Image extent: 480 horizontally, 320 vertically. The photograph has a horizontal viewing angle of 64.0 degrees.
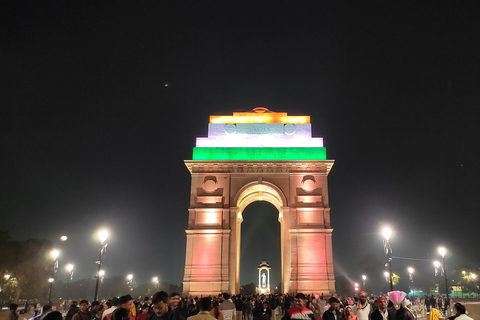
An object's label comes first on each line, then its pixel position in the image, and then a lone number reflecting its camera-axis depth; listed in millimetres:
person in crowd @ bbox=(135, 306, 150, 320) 7096
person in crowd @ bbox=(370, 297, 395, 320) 7613
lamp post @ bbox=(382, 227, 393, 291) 17484
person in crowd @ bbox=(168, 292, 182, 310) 6613
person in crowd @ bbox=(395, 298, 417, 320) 7207
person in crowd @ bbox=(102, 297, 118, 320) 8016
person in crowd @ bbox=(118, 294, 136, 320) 6872
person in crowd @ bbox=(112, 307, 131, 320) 5334
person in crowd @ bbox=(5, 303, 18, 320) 10638
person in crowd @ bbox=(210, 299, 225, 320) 7668
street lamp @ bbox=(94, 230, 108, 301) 19000
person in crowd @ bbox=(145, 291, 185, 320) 5166
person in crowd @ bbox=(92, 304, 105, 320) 10219
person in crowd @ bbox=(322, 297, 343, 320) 7077
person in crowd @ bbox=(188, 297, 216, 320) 5293
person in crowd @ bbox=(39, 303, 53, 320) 9792
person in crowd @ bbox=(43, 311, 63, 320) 5212
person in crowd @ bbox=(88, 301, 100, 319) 10539
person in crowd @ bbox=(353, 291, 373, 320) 8930
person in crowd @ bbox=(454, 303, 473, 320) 7498
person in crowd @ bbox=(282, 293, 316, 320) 6562
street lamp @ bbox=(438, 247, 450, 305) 23469
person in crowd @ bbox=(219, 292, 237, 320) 9508
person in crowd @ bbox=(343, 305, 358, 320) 7238
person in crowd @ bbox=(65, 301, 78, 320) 11109
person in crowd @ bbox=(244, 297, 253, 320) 20912
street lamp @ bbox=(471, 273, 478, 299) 63450
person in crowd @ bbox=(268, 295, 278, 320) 18641
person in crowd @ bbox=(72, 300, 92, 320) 7845
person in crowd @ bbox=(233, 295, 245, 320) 17203
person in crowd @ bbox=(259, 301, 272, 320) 12773
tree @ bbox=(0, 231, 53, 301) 41494
